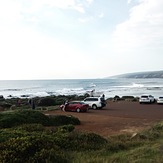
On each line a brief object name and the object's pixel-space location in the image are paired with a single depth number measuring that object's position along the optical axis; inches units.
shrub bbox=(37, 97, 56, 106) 1013.2
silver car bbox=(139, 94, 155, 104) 1056.6
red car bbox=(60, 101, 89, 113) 770.5
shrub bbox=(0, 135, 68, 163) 193.9
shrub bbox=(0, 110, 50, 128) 436.3
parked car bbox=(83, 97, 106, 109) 864.1
